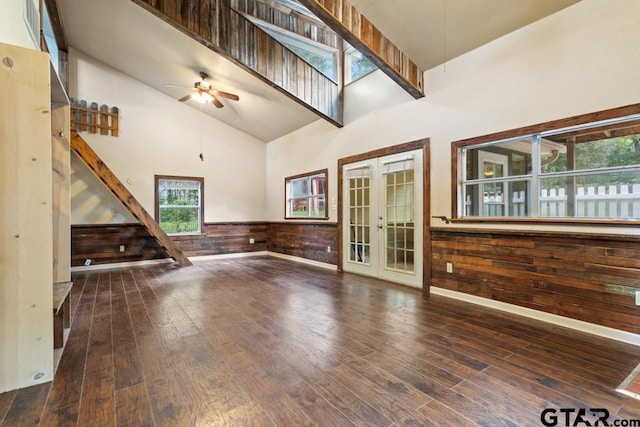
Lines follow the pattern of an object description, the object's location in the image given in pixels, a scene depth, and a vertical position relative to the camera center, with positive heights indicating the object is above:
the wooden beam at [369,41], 3.06 +1.99
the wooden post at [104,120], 5.93 +1.91
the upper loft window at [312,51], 5.30 +3.08
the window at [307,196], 6.23 +0.42
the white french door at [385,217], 4.32 -0.05
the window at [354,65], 5.17 +2.68
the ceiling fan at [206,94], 5.15 +2.14
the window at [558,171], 2.63 +0.44
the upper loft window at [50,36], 4.35 +2.86
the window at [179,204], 6.60 +0.26
